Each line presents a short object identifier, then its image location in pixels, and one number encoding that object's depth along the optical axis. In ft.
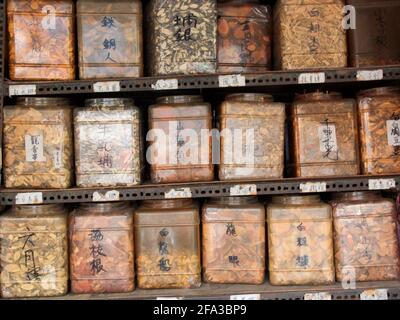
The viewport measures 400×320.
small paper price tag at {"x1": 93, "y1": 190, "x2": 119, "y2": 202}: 6.11
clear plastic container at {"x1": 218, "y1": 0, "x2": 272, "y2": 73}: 6.52
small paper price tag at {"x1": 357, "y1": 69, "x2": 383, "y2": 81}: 6.05
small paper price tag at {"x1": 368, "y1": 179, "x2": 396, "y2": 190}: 6.09
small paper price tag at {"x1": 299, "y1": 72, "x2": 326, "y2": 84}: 6.07
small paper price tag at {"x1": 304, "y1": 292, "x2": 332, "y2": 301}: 6.05
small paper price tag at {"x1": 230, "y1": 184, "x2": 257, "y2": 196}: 6.14
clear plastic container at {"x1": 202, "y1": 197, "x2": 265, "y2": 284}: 6.34
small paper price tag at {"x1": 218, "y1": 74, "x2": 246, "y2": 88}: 6.07
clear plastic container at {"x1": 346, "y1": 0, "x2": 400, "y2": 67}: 6.26
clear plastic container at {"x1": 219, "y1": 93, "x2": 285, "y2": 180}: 6.28
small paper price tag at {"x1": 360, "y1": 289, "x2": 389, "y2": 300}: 6.05
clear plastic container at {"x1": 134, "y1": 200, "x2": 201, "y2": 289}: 6.31
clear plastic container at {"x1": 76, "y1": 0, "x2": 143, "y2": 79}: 6.21
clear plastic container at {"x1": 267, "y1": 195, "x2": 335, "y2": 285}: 6.27
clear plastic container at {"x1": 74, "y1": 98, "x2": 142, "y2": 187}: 6.22
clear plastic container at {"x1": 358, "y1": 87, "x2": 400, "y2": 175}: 6.23
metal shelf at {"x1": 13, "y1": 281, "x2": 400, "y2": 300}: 6.06
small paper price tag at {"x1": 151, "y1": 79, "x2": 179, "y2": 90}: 6.06
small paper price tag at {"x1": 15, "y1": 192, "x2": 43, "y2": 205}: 6.04
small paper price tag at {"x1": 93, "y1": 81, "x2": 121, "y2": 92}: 6.07
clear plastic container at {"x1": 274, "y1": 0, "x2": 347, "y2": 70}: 6.25
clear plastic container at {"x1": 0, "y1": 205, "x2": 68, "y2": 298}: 6.14
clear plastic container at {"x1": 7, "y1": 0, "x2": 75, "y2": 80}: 6.15
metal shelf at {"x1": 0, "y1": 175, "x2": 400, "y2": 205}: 6.11
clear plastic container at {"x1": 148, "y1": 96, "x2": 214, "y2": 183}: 6.30
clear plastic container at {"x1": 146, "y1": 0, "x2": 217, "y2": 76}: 6.16
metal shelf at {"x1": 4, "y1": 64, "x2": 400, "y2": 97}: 6.07
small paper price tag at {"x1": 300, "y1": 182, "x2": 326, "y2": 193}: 6.14
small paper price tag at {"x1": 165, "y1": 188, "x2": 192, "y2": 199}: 6.13
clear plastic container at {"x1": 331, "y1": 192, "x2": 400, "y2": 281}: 6.30
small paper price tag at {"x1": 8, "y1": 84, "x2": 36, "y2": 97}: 6.05
